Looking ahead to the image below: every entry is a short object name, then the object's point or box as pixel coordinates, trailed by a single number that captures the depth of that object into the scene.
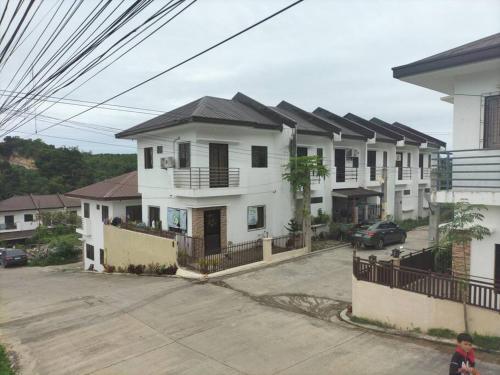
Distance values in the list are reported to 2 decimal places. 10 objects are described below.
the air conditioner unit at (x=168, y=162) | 17.30
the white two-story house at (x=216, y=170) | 16.48
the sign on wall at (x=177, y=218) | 17.09
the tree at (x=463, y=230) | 6.95
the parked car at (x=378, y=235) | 18.14
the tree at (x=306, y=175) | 17.58
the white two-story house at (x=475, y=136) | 7.47
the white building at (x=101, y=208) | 21.67
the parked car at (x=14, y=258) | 31.78
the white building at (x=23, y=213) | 44.25
